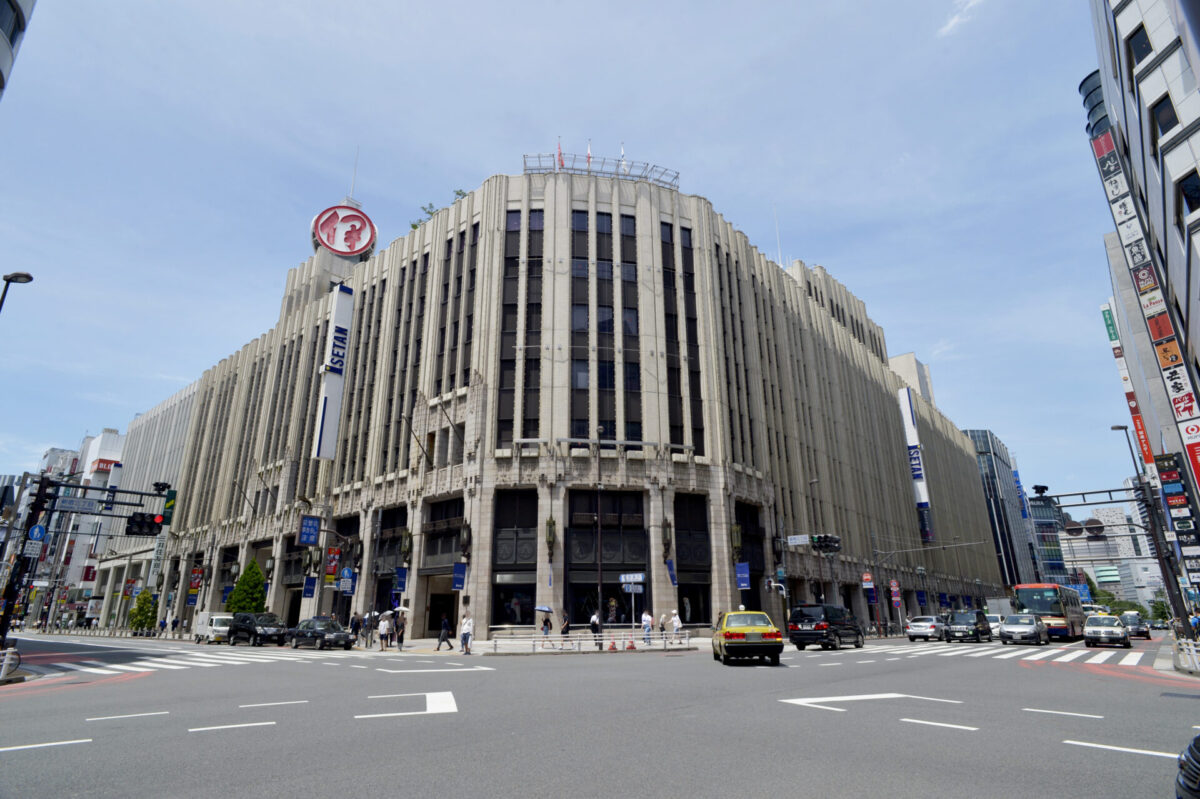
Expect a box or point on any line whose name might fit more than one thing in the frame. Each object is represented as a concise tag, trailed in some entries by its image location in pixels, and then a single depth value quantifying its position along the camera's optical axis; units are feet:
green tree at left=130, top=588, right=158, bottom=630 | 190.19
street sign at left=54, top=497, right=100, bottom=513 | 99.04
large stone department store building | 127.95
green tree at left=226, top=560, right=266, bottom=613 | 161.38
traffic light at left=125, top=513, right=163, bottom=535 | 111.24
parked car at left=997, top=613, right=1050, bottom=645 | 109.91
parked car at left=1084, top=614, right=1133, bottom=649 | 108.88
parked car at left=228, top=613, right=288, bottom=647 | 120.06
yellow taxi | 65.67
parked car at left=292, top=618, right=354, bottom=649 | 104.89
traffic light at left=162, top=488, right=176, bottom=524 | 114.42
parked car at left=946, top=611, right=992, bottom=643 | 122.11
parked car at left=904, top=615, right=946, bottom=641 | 133.62
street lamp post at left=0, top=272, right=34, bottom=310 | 66.18
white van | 132.57
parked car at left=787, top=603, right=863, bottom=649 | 94.89
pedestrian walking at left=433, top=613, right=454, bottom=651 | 102.33
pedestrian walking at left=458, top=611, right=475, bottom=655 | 94.99
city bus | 128.26
